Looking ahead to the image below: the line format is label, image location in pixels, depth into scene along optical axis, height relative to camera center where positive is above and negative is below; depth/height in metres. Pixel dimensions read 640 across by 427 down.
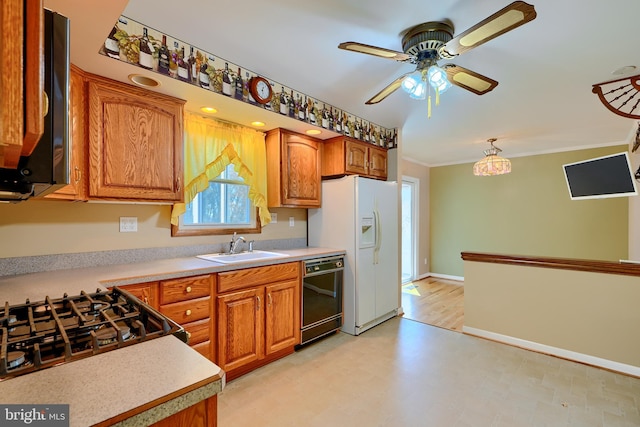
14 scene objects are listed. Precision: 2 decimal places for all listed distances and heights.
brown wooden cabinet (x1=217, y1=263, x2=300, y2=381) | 2.15 -0.85
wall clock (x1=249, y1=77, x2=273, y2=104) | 2.24 +0.99
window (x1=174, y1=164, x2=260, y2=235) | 2.56 +0.05
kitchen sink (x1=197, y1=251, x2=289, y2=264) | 2.37 -0.37
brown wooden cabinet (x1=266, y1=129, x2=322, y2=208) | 2.87 +0.47
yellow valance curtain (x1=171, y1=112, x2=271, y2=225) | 2.39 +0.53
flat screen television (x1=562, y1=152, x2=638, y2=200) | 2.51 +0.32
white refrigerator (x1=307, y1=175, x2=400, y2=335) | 3.05 -0.27
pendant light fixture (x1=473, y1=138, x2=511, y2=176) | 3.85 +0.64
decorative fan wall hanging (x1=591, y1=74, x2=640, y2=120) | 2.25 +1.06
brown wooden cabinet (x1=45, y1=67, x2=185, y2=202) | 1.71 +0.47
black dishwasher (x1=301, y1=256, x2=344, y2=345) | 2.73 -0.83
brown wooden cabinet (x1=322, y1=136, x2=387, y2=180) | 3.12 +0.63
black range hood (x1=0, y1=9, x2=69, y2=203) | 0.62 +0.20
